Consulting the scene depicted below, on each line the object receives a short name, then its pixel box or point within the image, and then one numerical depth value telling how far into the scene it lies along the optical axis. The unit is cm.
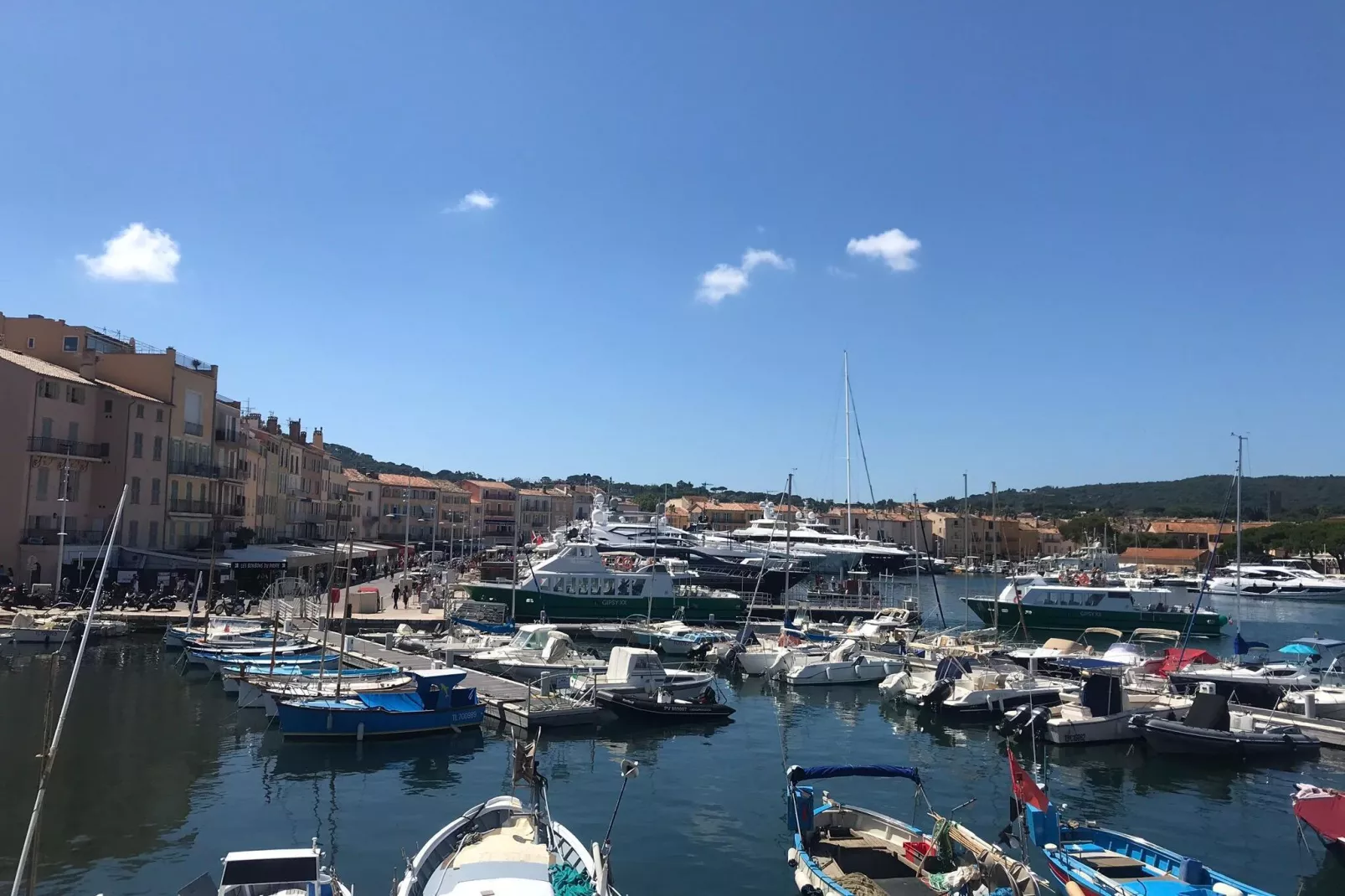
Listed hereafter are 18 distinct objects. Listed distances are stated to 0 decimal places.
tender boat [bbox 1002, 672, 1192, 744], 2786
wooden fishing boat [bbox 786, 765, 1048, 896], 1412
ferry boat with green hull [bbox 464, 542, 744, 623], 5766
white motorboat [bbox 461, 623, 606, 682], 3488
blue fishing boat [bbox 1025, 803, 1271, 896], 1412
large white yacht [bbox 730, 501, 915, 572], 8925
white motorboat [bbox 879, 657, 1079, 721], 3184
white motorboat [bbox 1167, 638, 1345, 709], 3328
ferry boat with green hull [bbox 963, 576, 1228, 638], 6444
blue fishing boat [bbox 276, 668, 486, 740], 2558
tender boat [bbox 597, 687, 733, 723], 2964
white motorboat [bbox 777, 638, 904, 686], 3791
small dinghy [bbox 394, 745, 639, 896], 1249
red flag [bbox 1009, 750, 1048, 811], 1625
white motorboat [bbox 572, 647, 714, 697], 3134
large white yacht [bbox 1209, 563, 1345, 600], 10756
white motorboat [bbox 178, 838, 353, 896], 1224
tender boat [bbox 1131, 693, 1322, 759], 2603
